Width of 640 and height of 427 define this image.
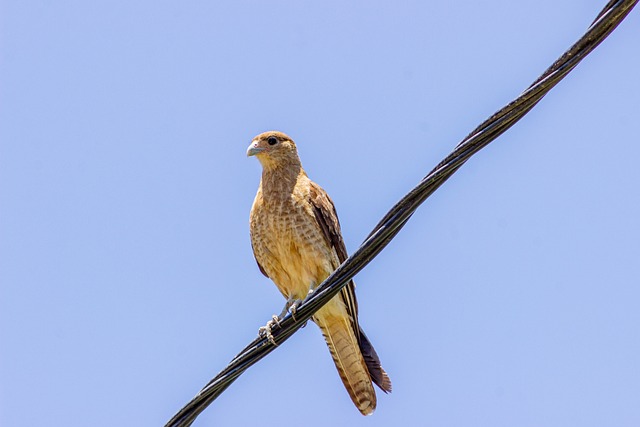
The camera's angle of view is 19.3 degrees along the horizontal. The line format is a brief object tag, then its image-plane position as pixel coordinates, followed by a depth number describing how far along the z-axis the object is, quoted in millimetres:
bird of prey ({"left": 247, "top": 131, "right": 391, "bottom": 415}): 14773
